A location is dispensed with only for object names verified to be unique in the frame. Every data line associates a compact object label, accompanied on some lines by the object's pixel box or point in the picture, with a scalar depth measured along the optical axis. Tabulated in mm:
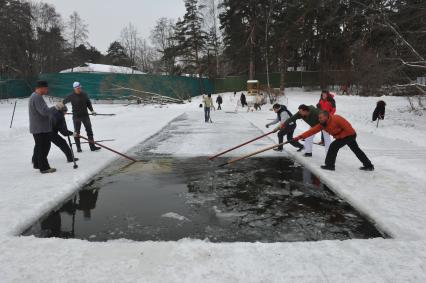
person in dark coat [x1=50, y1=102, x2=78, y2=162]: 7168
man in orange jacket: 6508
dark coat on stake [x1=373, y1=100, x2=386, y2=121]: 14727
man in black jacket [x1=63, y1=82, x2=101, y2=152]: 8875
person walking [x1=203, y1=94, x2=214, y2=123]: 17438
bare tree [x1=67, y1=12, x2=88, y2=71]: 58219
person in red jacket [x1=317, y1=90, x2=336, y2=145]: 9903
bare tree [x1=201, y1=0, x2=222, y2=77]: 52812
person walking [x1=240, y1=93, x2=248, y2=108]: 28484
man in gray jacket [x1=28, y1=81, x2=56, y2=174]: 6516
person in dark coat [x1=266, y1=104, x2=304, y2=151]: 9086
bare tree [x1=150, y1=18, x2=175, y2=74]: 68812
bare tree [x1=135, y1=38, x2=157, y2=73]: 76500
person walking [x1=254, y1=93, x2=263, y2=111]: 25864
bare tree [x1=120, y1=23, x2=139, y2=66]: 76375
